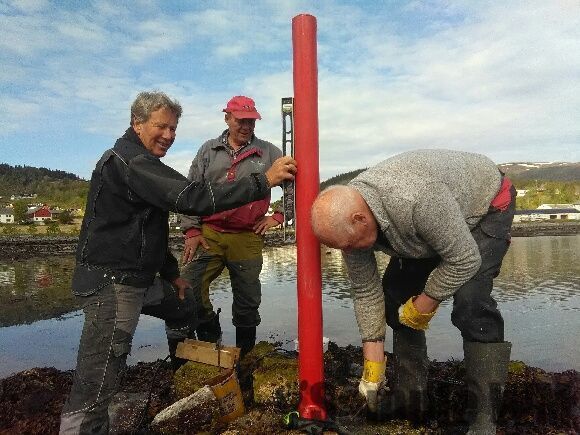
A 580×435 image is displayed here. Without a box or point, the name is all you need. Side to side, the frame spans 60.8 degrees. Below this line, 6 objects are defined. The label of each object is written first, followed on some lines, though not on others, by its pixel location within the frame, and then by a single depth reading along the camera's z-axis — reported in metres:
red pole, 3.52
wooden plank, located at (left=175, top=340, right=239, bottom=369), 4.13
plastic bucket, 3.69
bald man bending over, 2.75
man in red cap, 5.45
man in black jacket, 3.16
